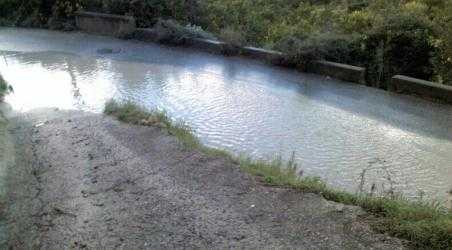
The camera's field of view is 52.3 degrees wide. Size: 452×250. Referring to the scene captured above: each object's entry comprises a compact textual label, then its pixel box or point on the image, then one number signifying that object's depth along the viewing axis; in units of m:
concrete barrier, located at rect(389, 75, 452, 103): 8.48
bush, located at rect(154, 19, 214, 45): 12.47
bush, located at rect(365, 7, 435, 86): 9.27
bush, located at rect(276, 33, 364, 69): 10.09
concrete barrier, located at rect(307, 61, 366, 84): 9.69
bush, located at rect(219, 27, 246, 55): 11.53
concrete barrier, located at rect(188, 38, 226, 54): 11.83
